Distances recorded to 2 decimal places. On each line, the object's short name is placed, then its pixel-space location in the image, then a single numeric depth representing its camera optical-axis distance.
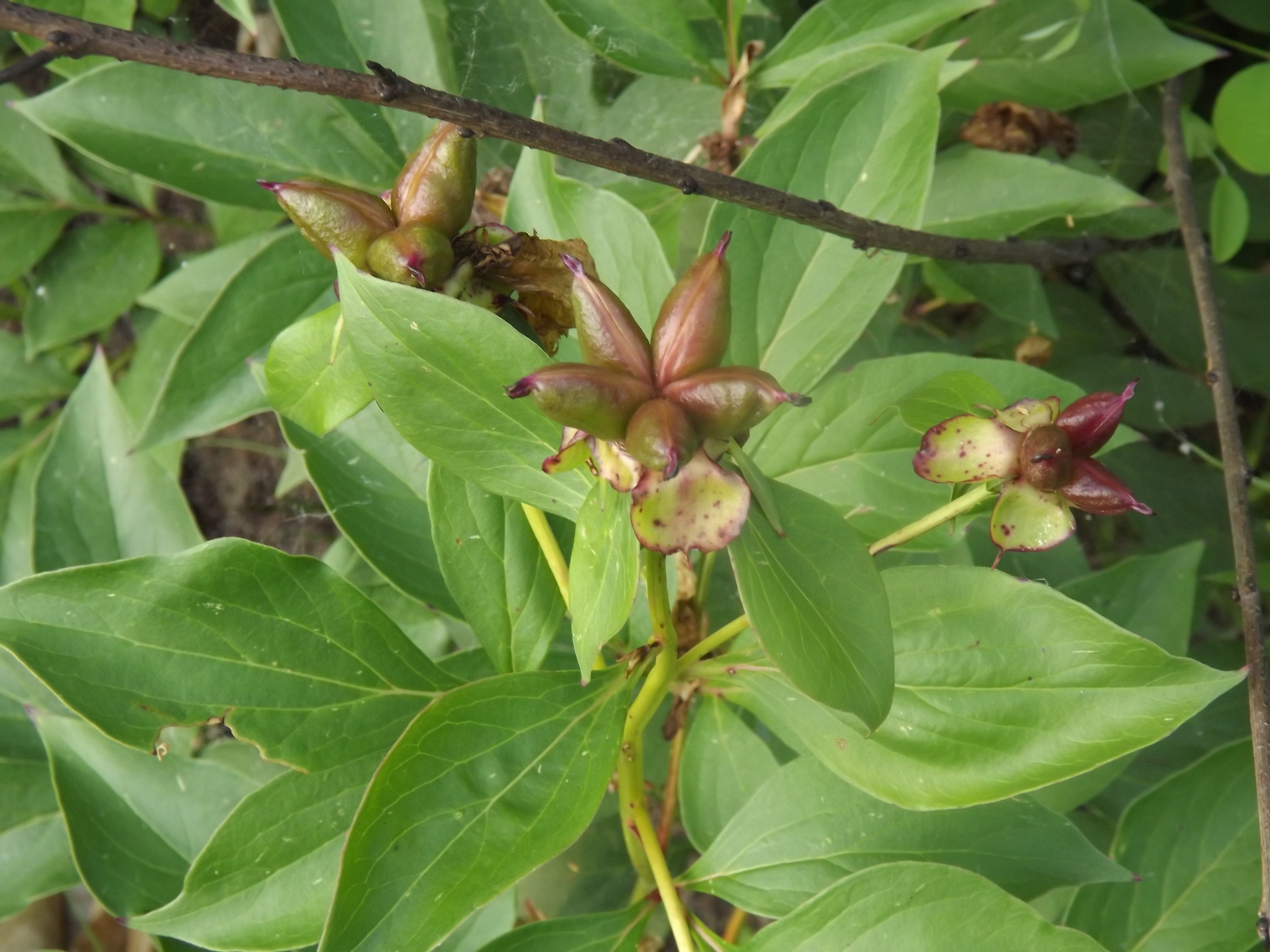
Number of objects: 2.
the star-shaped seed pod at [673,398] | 0.52
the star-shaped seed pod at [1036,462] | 0.66
